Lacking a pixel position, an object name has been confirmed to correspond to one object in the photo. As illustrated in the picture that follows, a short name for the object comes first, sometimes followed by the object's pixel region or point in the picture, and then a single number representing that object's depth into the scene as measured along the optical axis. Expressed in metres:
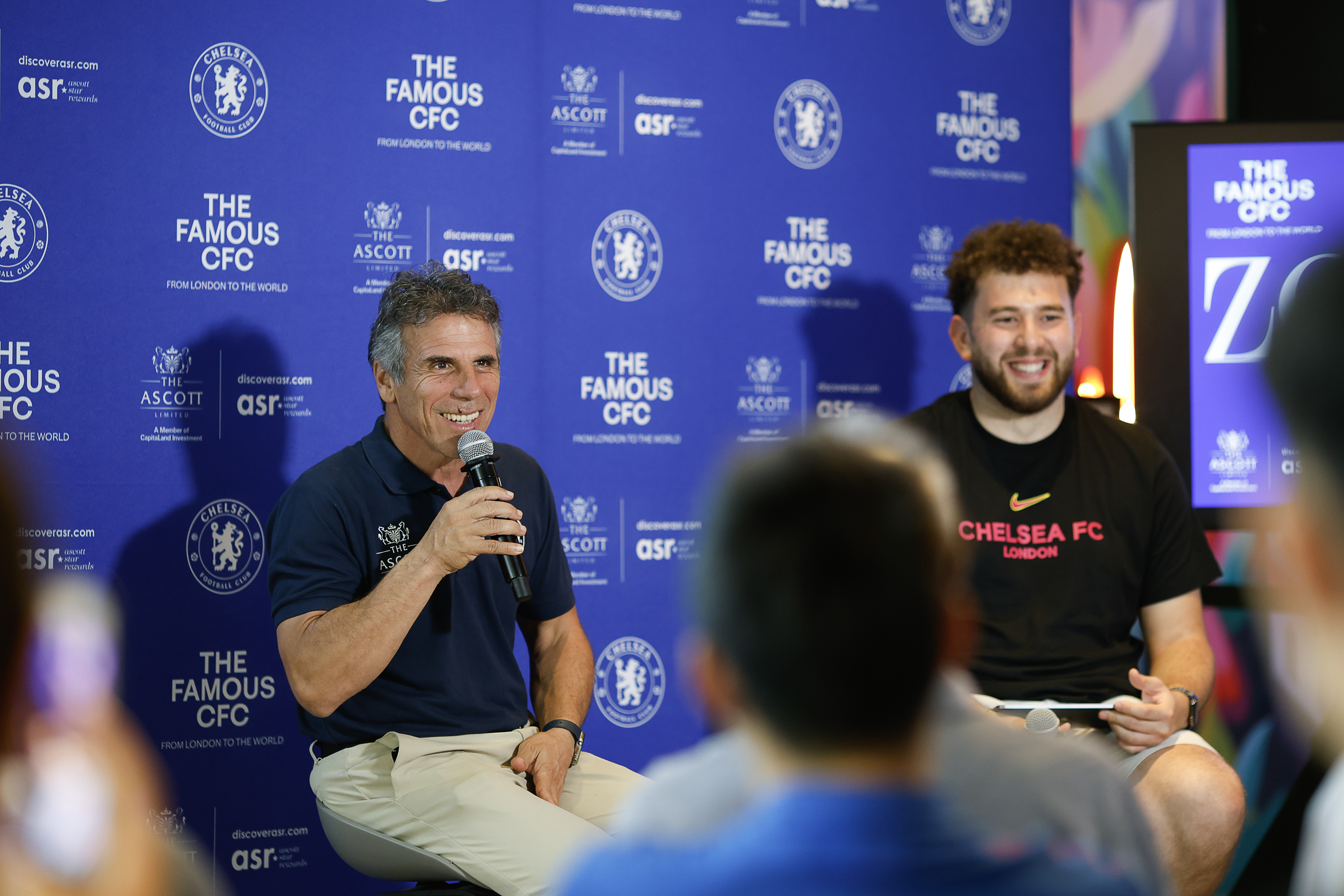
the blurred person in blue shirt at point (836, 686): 2.15
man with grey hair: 4.50
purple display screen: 5.23
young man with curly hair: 4.81
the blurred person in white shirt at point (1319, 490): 2.47
